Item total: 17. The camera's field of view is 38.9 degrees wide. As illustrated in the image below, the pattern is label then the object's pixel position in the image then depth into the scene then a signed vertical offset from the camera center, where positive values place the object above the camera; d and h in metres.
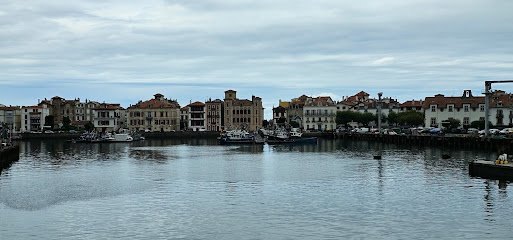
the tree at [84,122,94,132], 193.43 +2.81
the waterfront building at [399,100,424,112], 197.12 +7.65
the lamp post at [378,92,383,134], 139.36 +4.73
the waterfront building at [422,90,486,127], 148.25 +5.44
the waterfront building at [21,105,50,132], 199.00 +5.72
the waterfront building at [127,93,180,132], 197.50 +5.30
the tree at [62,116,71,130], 193.88 +3.69
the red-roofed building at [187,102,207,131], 196.00 +5.40
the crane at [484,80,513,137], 85.19 +4.69
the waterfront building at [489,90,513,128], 143.38 +4.67
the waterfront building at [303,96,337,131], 193.50 +5.44
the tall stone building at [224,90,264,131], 193.00 +6.31
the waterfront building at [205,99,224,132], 195.75 +5.65
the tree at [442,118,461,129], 147.95 +2.36
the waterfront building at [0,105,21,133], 198.38 +6.03
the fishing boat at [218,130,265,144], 141.12 -0.48
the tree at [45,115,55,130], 194.75 +4.51
